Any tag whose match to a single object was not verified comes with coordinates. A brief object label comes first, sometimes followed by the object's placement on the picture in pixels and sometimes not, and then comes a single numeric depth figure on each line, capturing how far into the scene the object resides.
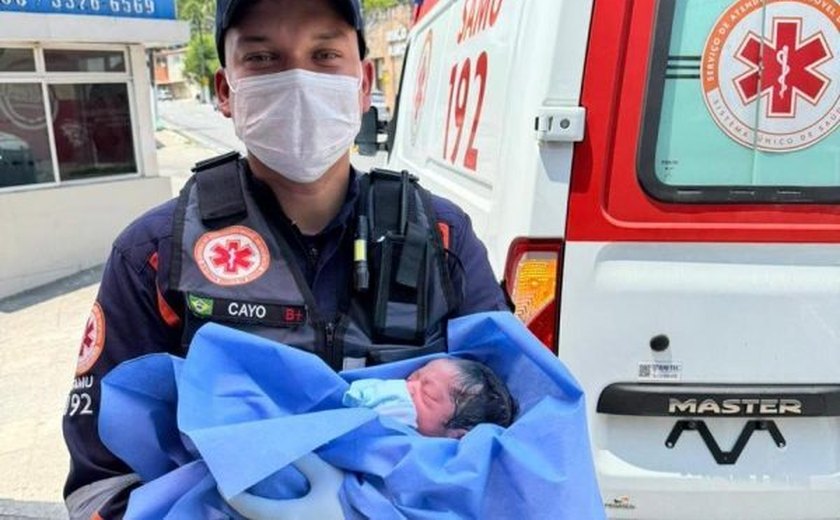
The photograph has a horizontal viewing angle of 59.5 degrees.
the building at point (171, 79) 86.69
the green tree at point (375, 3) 49.47
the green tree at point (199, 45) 64.12
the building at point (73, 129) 7.37
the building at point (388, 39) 39.00
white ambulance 1.90
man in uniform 1.24
